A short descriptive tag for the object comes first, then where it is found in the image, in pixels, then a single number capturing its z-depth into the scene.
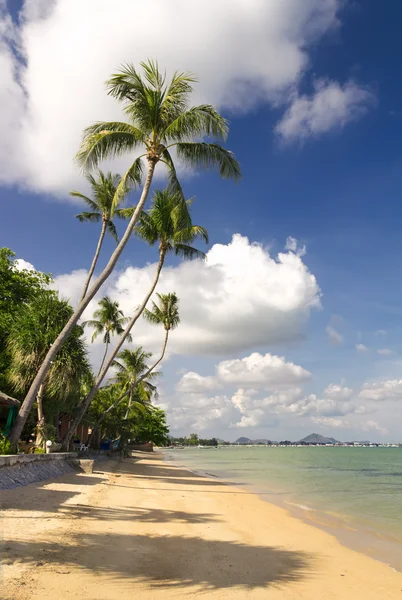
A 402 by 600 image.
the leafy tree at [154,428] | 62.31
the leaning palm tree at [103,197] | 22.59
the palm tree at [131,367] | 41.22
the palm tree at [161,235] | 21.78
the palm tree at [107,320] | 33.94
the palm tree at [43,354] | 18.39
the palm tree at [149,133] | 13.94
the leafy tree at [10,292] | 19.94
